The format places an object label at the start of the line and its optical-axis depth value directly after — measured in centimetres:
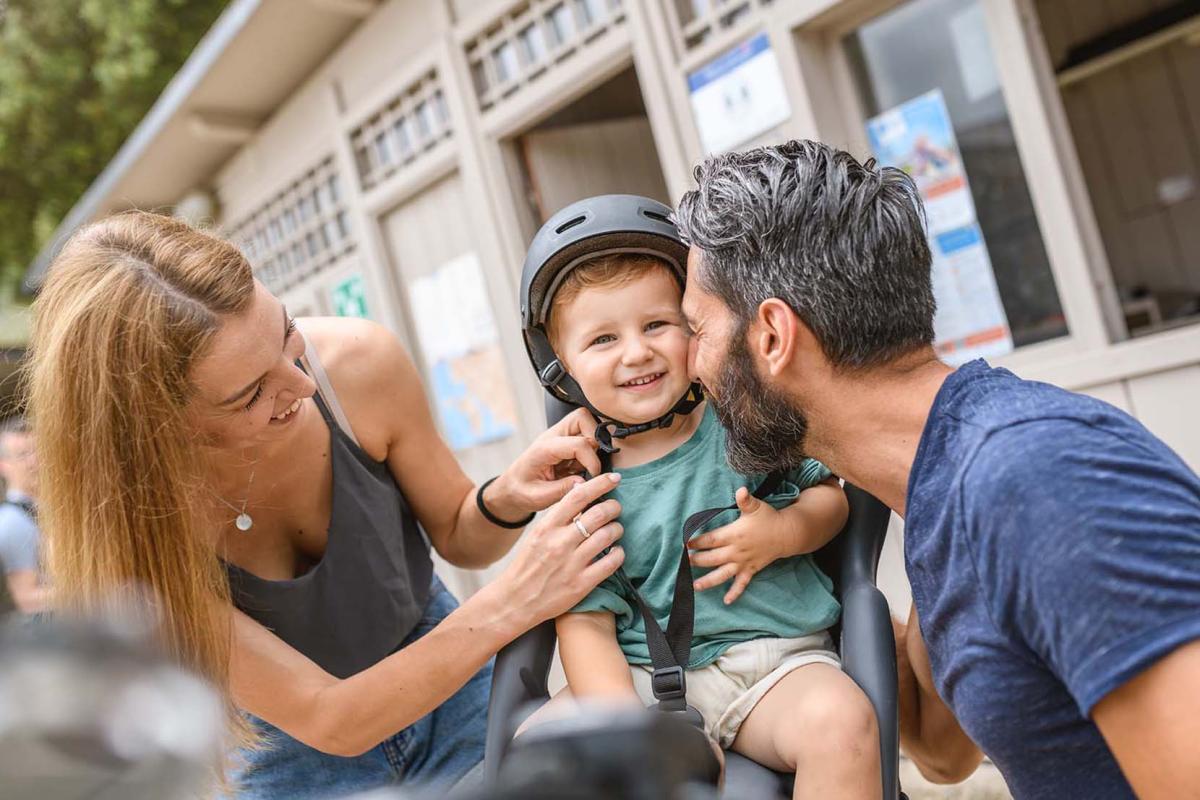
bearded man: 111
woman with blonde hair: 172
